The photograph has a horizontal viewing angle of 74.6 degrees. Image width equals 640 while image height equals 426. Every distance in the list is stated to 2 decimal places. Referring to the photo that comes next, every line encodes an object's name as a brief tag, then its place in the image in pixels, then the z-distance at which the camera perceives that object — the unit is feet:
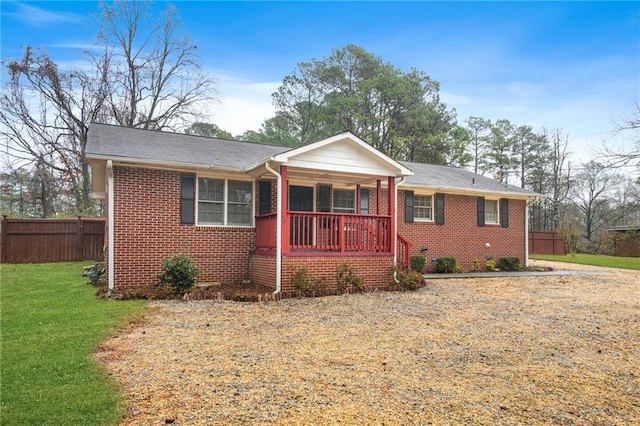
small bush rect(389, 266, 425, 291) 33.83
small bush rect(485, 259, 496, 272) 50.42
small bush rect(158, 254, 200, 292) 29.55
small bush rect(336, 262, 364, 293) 32.22
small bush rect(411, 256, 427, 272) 44.42
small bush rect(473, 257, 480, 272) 49.58
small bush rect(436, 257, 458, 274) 46.57
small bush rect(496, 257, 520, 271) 51.26
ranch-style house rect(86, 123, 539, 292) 30.91
